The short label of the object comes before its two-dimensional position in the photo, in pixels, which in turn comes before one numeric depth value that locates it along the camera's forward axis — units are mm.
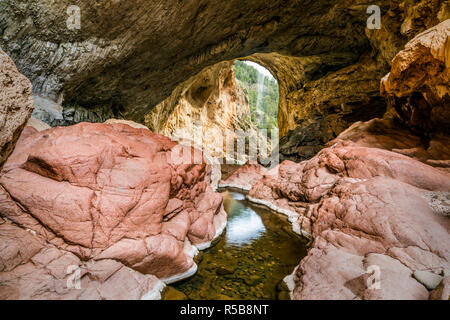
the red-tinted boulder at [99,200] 3002
